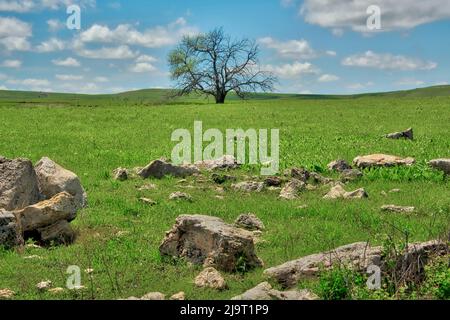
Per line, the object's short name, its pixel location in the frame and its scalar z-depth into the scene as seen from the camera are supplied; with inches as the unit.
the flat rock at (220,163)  932.6
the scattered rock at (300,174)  821.2
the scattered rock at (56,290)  423.8
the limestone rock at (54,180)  639.1
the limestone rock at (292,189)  733.3
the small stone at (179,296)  397.7
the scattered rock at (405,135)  1328.7
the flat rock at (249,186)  781.3
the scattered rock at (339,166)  893.2
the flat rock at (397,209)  642.8
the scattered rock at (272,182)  807.1
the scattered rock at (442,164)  849.5
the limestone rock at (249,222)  581.3
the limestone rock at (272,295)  367.9
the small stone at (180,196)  723.3
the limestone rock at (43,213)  554.9
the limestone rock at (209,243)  459.5
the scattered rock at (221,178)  832.9
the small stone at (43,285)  434.0
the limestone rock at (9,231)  530.9
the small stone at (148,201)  703.7
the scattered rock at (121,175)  867.7
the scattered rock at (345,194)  721.0
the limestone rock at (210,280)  421.4
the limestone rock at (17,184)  599.2
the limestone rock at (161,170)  880.2
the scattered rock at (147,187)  799.5
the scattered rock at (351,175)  839.1
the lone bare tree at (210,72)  4217.5
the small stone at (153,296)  390.3
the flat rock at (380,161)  906.1
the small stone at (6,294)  416.4
